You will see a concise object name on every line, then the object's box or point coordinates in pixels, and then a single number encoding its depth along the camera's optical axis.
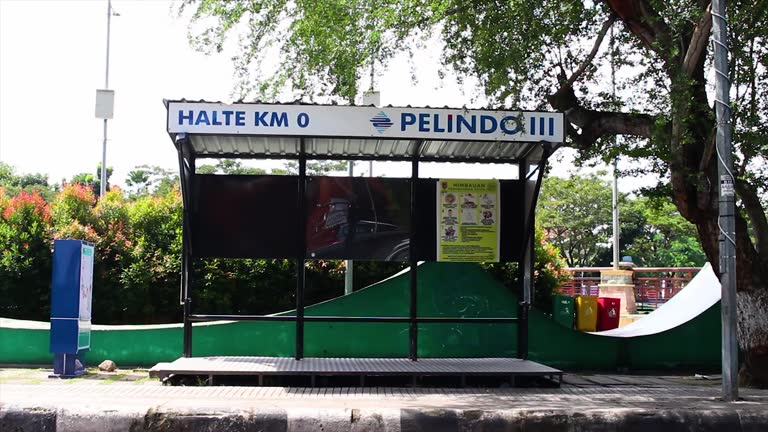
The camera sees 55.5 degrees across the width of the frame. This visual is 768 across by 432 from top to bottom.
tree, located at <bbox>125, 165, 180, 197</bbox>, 55.43
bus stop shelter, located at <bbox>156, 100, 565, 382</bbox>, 9.74
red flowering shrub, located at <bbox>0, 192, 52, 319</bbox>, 11.64
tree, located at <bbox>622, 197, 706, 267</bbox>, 39.62
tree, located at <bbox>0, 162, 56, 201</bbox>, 52.45
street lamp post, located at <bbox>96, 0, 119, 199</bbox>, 22.50
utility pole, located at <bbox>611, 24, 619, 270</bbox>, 10.61
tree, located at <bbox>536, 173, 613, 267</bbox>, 40.09
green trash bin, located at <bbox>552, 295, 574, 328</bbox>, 11.72
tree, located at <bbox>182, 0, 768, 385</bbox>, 8.89
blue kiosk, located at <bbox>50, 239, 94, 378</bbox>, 9.15
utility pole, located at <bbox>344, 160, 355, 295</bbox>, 11.67
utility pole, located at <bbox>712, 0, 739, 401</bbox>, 7.76
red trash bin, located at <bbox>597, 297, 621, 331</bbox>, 12.54
